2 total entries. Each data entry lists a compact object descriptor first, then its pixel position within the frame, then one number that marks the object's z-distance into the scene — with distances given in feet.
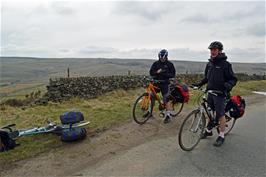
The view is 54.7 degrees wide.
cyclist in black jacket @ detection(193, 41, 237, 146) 17.33
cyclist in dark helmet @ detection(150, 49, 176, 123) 23.09
